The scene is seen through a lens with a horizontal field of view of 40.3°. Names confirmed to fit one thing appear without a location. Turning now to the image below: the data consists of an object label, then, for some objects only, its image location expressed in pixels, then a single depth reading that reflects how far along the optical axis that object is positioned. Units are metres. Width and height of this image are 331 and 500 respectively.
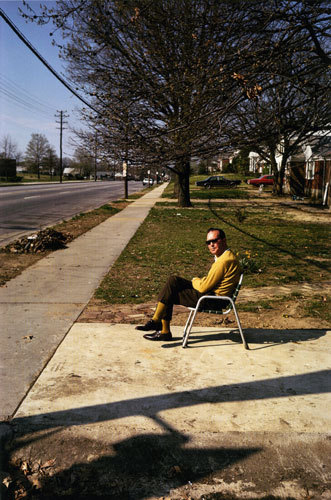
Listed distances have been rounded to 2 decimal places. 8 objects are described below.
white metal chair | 4.87
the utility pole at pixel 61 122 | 78.27
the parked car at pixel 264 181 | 50.62
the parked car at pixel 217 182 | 50.81
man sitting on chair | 5.00
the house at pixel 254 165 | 63.84
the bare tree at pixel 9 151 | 107.44
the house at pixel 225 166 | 81.06
